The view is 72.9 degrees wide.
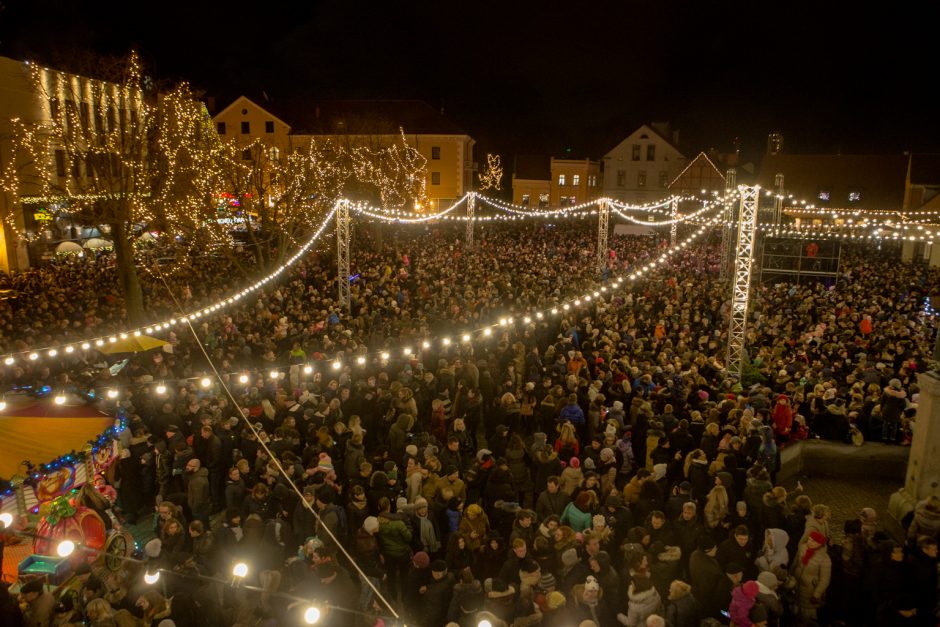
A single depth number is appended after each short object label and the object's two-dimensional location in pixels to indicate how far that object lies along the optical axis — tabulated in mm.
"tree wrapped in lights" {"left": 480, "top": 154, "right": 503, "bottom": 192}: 47703
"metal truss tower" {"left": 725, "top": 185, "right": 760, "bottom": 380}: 10453
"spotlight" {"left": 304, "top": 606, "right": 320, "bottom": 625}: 4609
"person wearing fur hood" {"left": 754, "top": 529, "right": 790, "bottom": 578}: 5188
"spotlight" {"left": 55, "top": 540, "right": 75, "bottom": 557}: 5763
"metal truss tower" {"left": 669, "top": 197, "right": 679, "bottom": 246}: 24725
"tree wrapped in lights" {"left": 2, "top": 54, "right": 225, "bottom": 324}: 14352
